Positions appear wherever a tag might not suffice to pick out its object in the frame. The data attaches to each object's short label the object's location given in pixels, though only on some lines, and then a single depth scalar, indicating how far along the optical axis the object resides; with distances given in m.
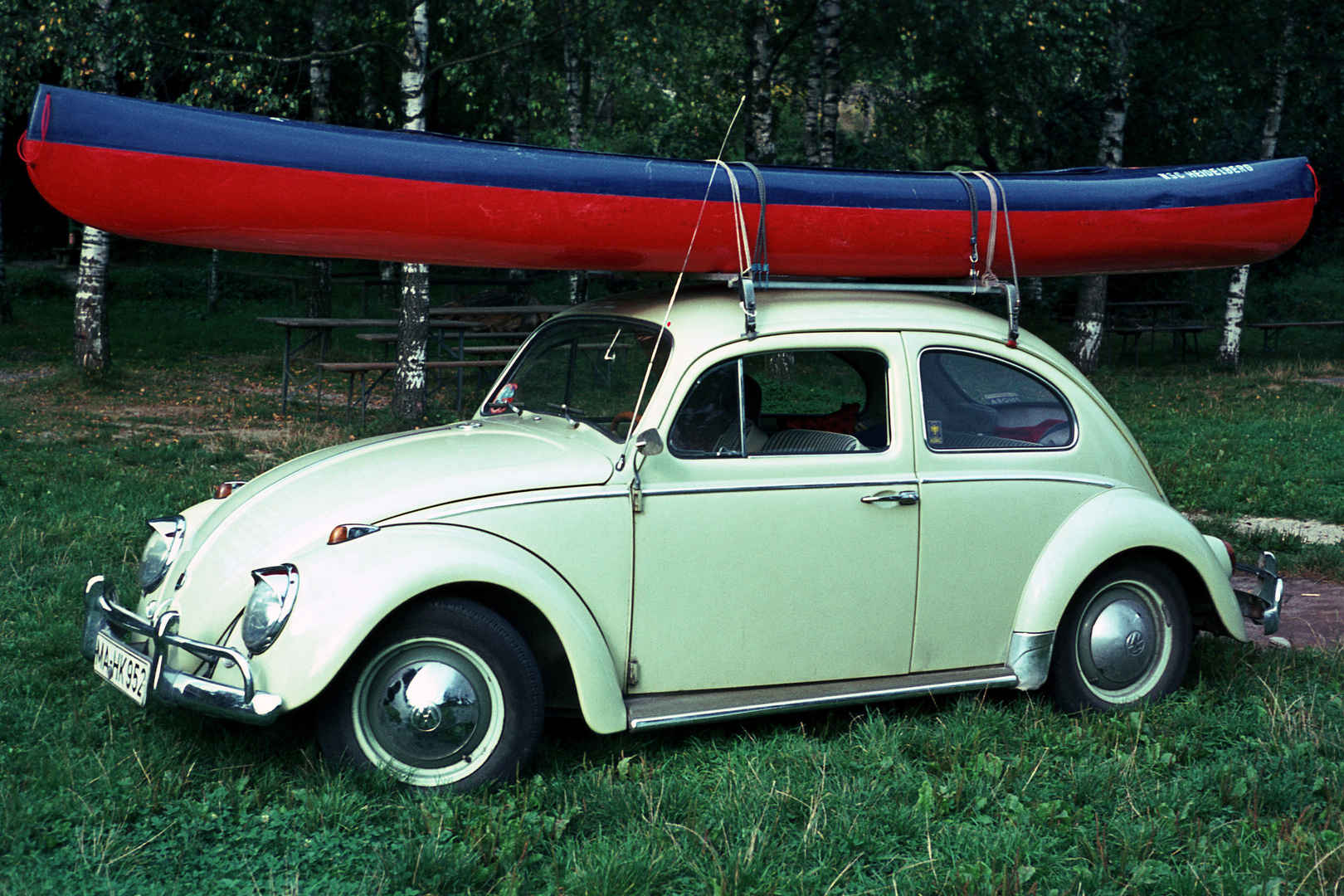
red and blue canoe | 4.22
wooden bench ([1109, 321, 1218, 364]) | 17.86
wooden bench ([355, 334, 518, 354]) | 11.41
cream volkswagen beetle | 3.70
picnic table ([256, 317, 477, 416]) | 11.09
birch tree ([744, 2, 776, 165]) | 15.27
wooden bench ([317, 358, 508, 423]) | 10.48
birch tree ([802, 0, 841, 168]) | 15.13
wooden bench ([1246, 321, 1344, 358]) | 18.47
